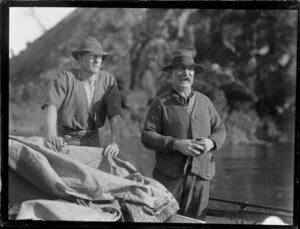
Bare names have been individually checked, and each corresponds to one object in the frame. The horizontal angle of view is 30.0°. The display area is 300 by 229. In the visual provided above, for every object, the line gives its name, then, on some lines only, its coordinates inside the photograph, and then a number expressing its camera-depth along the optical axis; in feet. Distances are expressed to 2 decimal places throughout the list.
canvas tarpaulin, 12.43
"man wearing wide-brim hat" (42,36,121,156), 12.86
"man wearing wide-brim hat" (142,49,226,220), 12.63
